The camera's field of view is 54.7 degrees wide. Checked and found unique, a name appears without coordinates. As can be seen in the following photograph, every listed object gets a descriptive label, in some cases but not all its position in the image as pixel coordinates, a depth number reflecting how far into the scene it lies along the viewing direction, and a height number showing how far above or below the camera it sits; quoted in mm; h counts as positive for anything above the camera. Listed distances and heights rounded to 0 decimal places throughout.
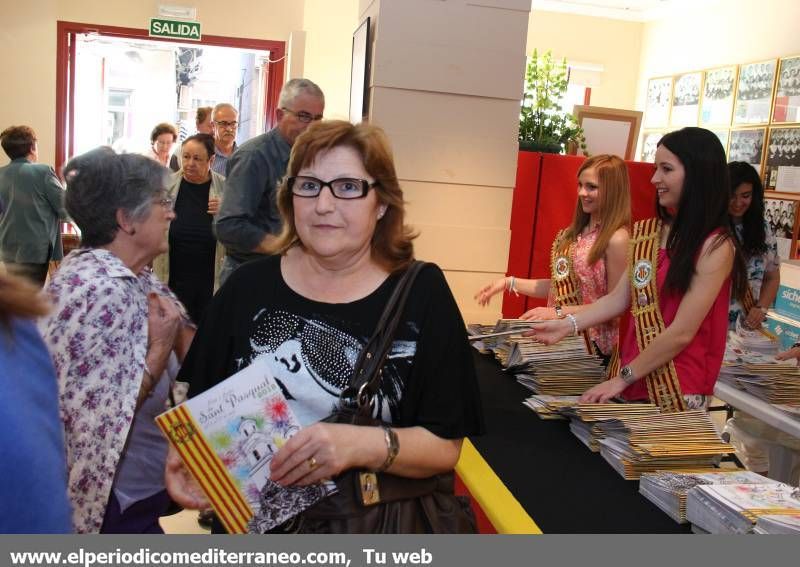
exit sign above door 7305 +1081
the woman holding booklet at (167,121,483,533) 1371 -301
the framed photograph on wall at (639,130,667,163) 9312 +420
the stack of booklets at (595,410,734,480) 1817 -619
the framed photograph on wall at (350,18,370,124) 3844 +425
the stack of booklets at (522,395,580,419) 2270 -690
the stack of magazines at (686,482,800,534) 1471 -612
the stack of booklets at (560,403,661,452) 2018 -626
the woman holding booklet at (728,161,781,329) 3967 -307
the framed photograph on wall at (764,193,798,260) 7016 -270
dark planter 4371 +141
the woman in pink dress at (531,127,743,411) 2146 -280
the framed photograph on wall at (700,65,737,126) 8000 +923
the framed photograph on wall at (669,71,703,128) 8617 +928
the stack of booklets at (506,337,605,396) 2498 -634
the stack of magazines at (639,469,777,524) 1622 -645
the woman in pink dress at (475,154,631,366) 3102 -299
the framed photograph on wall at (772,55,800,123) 6930 +879
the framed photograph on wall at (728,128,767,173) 7477 +412
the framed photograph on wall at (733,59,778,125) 7340 +919
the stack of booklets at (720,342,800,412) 2727 -687
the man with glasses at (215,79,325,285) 3020 -105
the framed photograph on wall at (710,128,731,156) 8055 +533
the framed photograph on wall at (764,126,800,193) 6914 +267
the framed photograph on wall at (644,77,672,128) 9180 +933
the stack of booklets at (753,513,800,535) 1395 -601
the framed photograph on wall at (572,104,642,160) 4742 +289
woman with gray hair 1693 -449
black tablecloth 1599 -708
